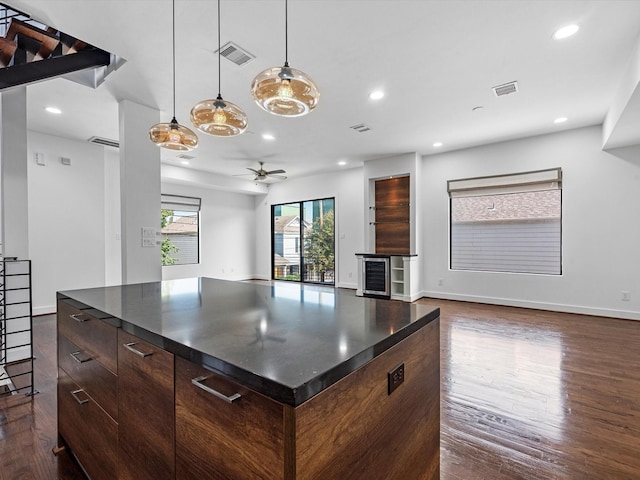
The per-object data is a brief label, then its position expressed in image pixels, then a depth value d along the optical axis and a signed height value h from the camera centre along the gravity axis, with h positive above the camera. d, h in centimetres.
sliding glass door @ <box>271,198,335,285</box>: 825 -8
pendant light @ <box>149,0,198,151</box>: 232 +80
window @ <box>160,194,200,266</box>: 755 +24
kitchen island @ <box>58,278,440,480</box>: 72 -44
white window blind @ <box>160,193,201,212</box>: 746 +91
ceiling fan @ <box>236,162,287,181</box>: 648 +137
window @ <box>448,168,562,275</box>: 521 +26
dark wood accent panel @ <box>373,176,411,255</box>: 652 +48
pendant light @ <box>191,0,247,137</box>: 208 +85
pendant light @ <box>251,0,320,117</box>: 171 +86
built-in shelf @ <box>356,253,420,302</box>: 605 -81
